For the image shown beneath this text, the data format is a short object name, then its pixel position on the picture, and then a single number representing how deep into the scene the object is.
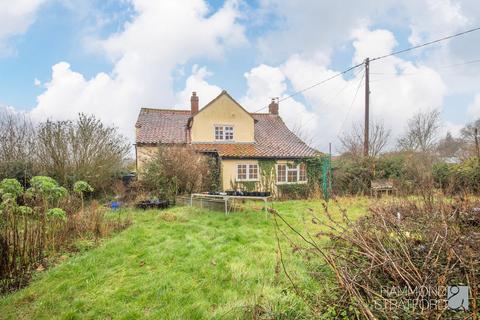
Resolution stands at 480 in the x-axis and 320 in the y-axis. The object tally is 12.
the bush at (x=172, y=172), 13.19
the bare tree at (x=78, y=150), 13.88
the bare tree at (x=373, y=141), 25.76
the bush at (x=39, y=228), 4.50
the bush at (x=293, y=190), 17.94
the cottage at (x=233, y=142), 18.27
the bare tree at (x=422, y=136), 29.06
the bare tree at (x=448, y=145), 27.73
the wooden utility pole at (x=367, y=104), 16.91
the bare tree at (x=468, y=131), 27.80
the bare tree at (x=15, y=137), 13.48
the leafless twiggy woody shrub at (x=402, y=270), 2.05
